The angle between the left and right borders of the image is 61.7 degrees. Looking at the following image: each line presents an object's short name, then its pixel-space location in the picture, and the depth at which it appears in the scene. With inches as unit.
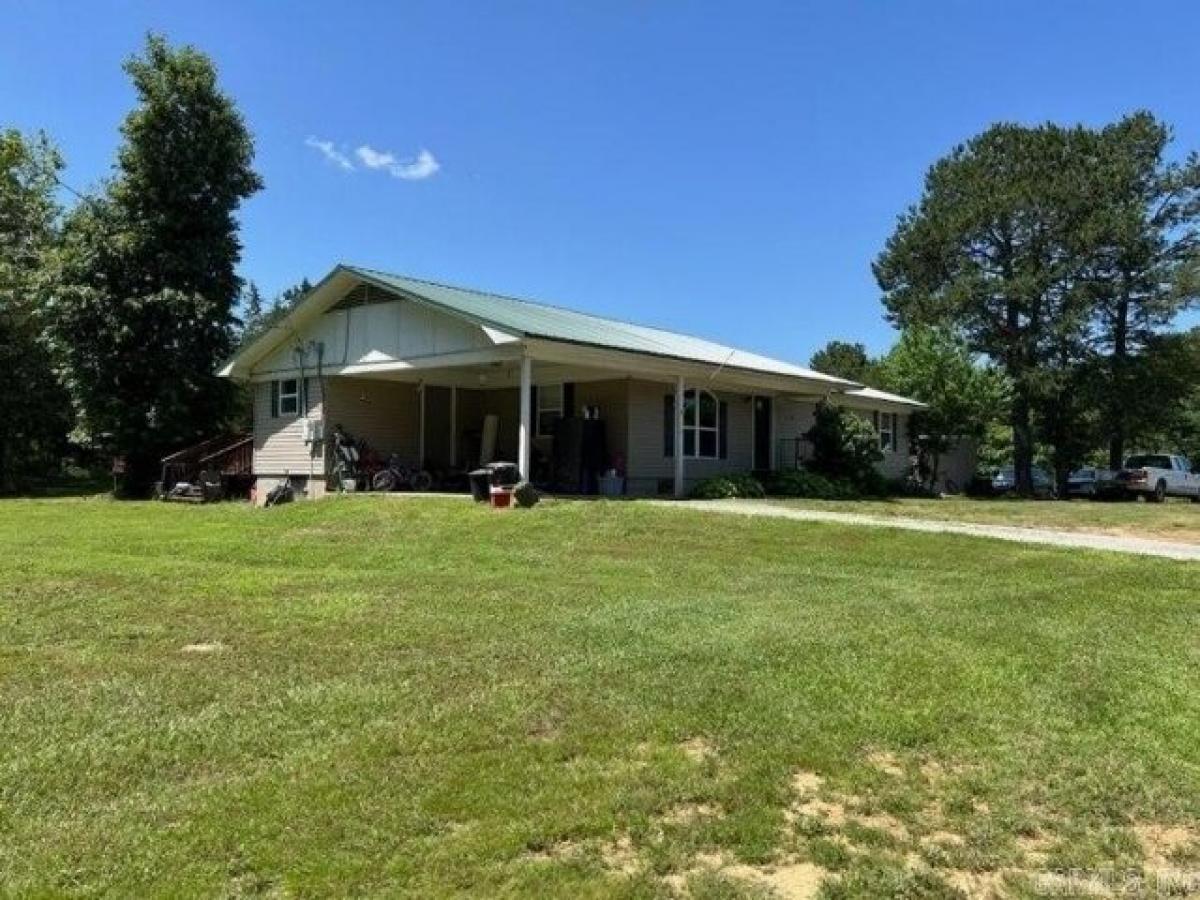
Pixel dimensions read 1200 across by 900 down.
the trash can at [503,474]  602.5
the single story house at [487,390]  734.5
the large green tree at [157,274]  924.6
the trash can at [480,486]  618.8
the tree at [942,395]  1242.6
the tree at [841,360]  2406.5
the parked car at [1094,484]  1308.8
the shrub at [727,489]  745.0
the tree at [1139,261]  1400.1
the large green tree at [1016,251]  1396.4
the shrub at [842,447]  944.9
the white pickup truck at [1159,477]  1252.5
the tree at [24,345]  1095.6
